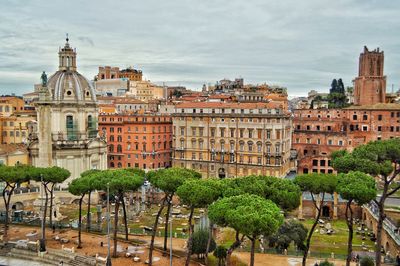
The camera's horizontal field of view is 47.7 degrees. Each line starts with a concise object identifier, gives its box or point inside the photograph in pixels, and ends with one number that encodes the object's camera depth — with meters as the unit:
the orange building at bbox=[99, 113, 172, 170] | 93.94
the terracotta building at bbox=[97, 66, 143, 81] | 177.12
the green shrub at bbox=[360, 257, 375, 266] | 37.93
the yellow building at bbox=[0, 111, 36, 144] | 90.81
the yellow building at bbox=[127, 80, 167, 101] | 155.12
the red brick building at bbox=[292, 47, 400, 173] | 87.25
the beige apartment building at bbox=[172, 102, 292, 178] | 82.56
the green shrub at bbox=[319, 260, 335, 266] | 37.16
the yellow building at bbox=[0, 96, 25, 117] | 99.44
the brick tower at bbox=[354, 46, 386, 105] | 111.75
